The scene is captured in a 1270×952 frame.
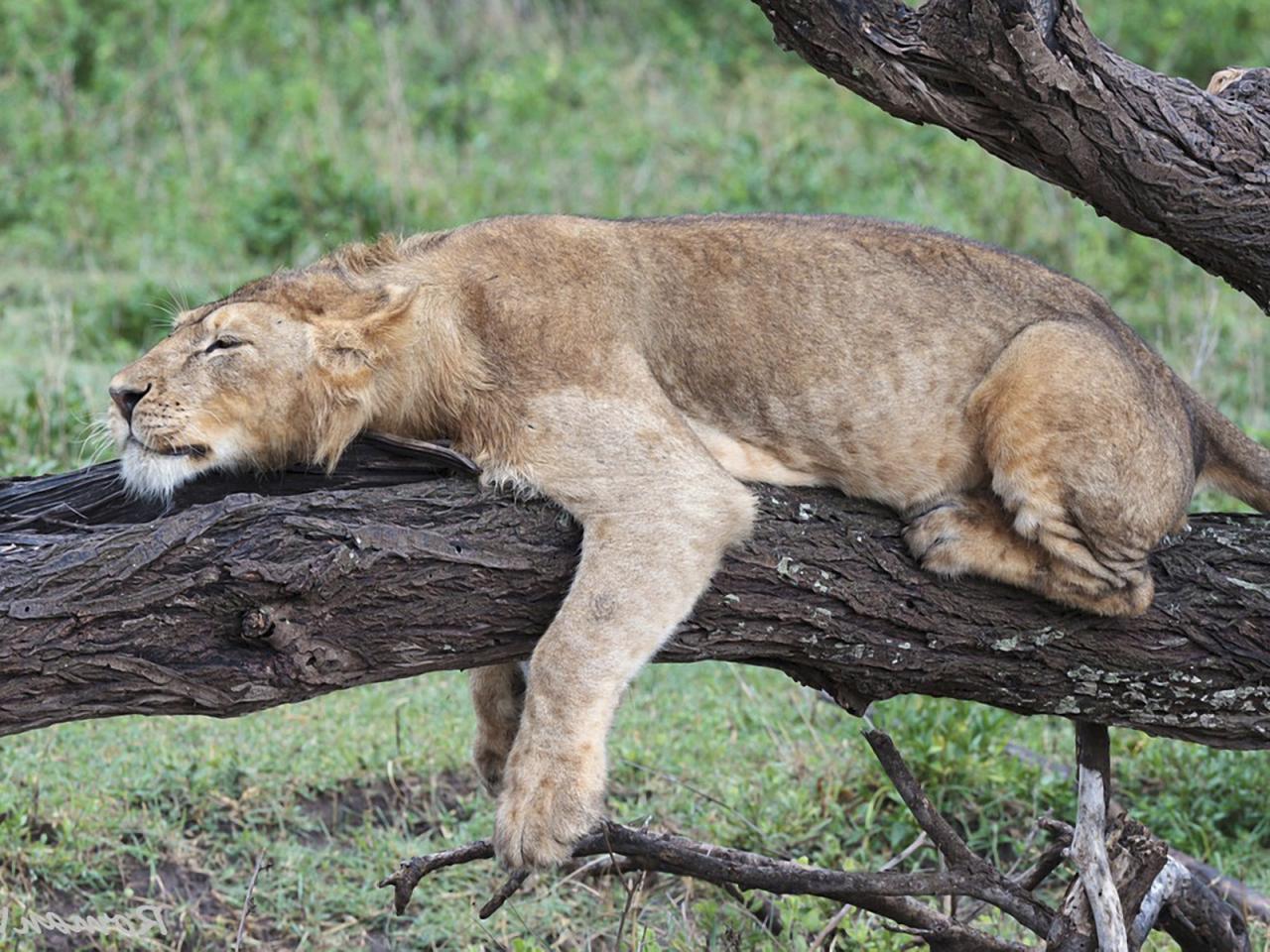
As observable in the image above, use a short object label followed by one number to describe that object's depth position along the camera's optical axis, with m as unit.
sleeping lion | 7.43
